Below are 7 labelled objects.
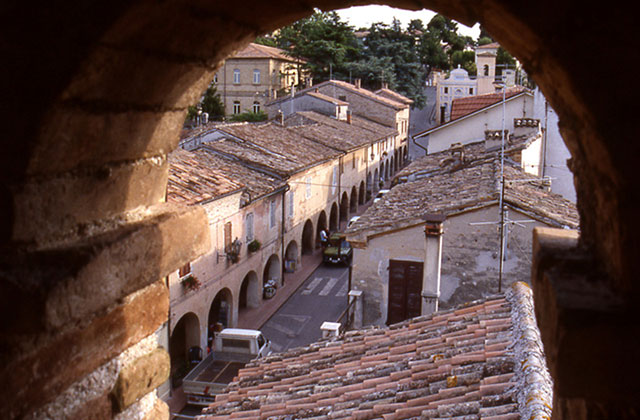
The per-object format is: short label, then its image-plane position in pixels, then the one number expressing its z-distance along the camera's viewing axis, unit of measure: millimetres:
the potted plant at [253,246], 21297
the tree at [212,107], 44438
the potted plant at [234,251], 19766
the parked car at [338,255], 26625
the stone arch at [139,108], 1533
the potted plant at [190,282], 17172
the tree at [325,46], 50625
